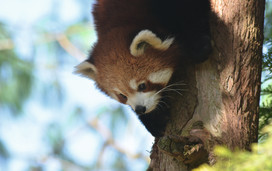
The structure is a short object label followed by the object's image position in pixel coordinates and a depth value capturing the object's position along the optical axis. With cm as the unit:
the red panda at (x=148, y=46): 653
